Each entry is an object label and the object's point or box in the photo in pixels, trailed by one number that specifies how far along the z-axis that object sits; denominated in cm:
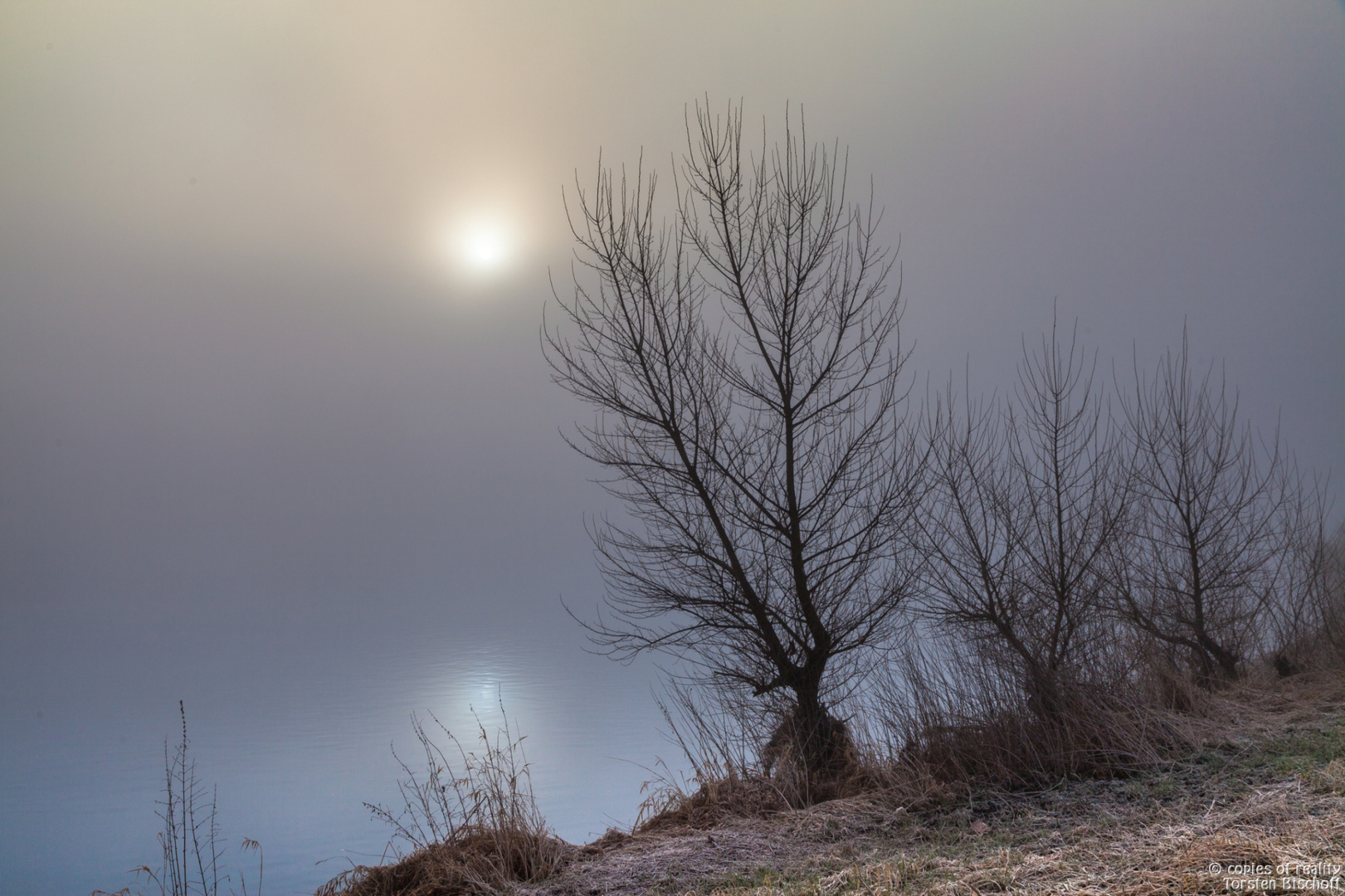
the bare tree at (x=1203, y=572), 934
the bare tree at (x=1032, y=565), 752
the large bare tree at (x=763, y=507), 641
